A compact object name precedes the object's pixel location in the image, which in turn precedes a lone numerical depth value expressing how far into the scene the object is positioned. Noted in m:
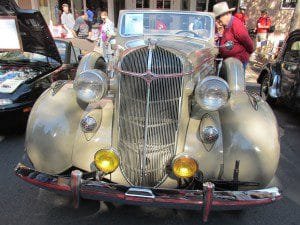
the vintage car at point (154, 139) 2.82
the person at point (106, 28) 9.62
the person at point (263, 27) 13.26
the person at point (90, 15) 17.18
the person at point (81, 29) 13.42
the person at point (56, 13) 18.31
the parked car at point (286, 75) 6.14
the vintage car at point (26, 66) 5.11
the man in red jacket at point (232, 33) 5.33
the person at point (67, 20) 15.74
